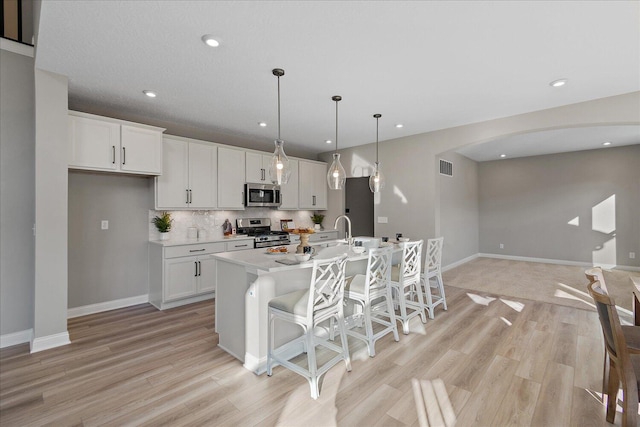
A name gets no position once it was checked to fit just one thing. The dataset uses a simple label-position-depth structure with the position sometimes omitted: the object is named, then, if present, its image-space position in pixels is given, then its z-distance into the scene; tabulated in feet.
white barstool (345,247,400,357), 8.98
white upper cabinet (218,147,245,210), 15.81
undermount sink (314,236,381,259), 9.64
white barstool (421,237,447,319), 12.01
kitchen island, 8.03
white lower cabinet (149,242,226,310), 13.07
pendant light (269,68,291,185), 9.89
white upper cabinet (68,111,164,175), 10.98
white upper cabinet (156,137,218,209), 13.88
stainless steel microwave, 16.90
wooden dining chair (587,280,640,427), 5.25
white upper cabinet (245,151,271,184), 16.96
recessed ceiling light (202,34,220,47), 7.61
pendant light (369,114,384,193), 13.28
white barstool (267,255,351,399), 7.13
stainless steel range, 16.38
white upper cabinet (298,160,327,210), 20.01
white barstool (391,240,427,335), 10.53
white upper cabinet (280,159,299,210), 18.98
